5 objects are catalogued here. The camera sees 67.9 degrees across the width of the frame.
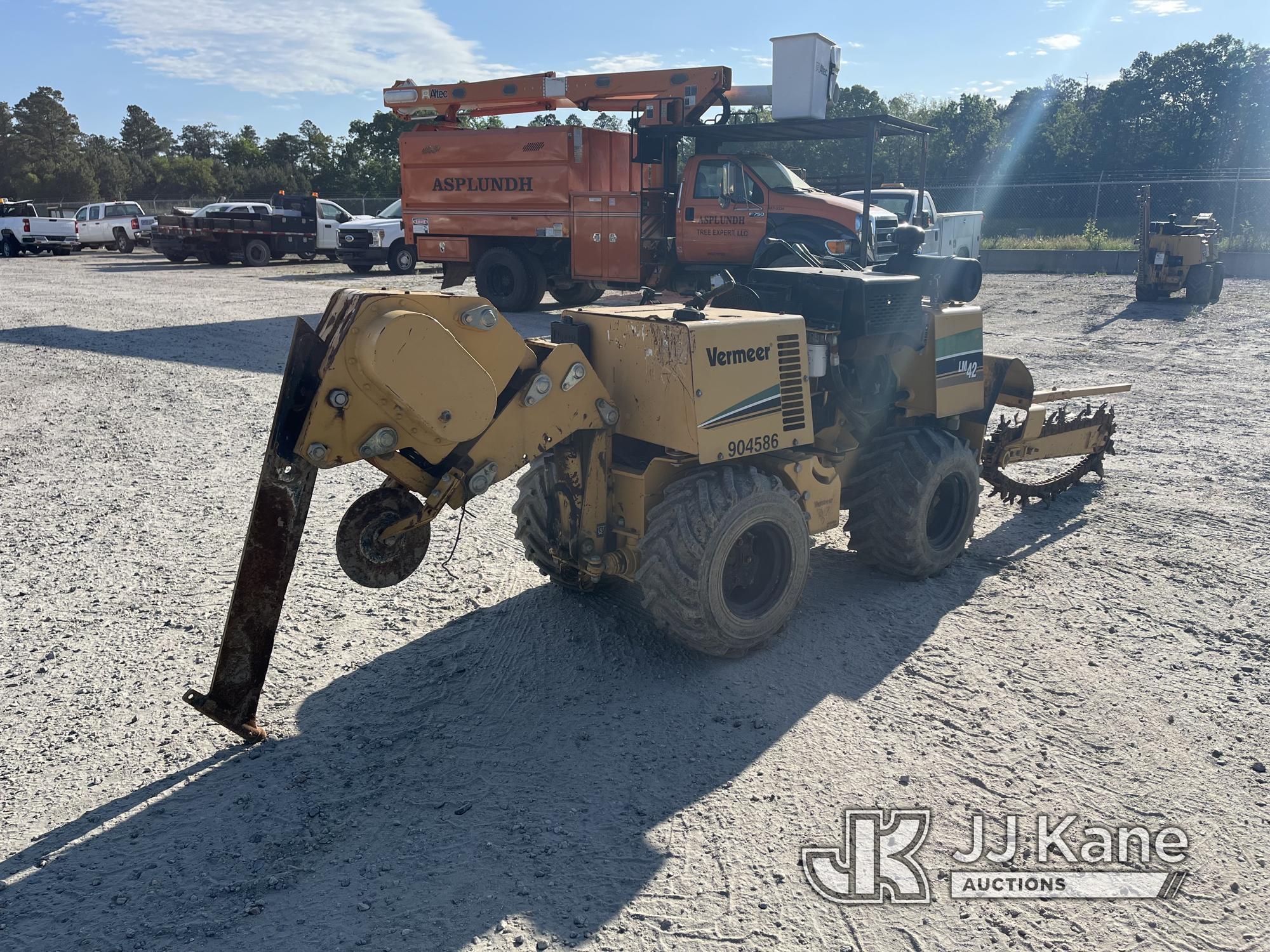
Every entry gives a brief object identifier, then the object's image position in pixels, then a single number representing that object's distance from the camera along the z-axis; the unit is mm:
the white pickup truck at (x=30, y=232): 28812
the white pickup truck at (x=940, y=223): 17703
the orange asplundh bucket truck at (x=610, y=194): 13500
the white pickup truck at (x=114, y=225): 29859
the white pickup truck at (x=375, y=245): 21852
